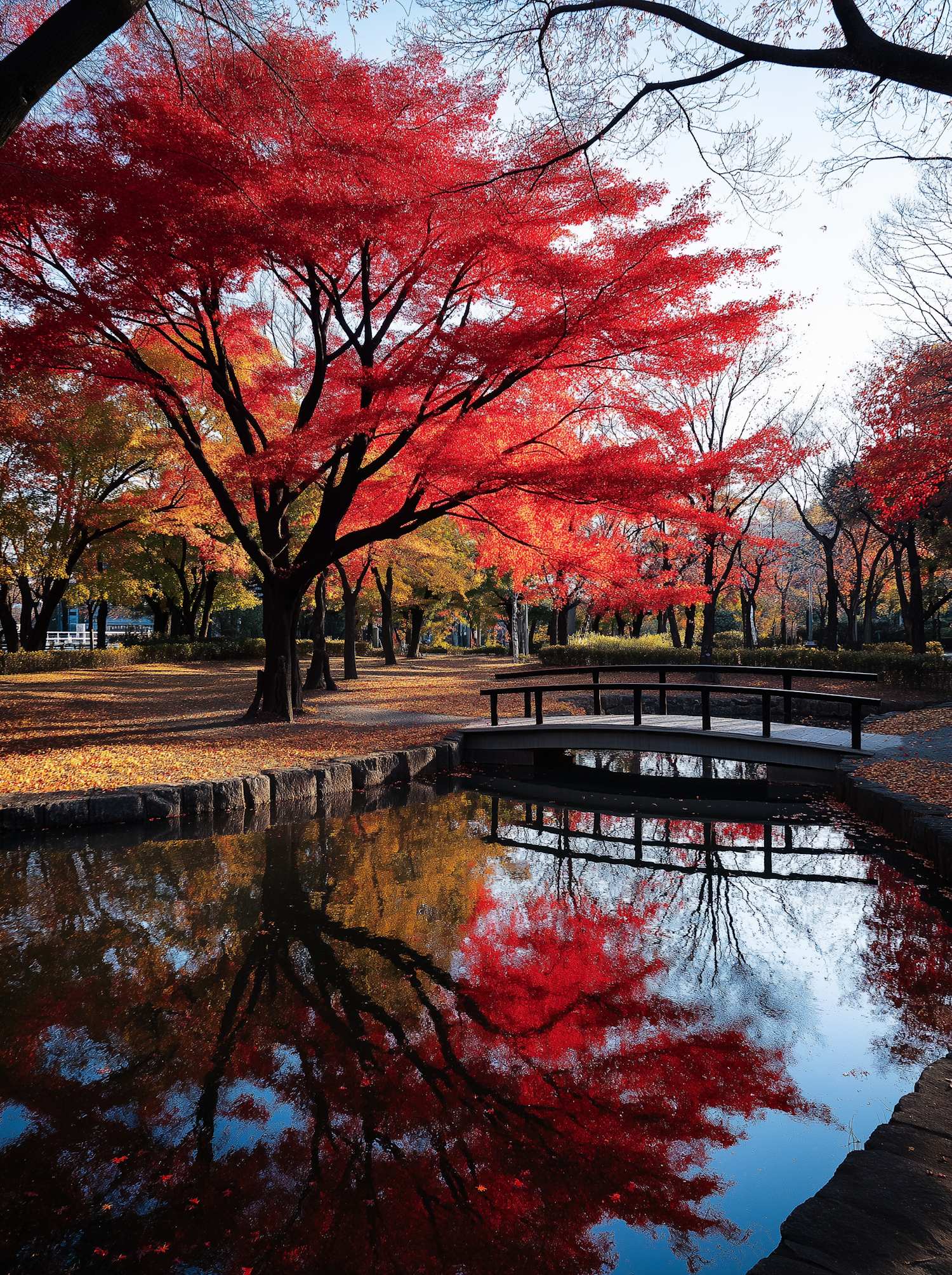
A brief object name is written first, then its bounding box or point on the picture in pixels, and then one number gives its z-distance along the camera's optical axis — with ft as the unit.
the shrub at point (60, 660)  71.41
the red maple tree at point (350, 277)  28.19
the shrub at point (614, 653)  68.54
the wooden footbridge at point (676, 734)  31.63
